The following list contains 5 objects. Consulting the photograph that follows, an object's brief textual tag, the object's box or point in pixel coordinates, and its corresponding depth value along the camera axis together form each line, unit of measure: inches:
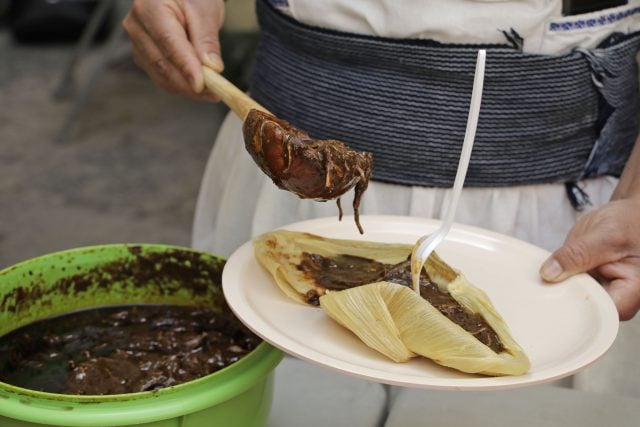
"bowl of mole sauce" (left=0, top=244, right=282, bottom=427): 29.6
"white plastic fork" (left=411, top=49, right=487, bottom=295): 34.4
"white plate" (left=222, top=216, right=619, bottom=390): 30.8
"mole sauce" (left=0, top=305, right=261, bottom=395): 34.8
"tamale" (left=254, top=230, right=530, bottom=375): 32.0
